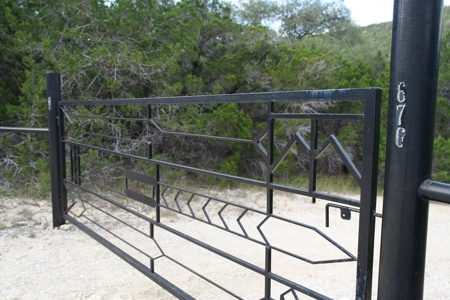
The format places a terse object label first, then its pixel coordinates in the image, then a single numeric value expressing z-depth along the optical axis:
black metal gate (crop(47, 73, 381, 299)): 1.18
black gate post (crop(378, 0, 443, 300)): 0.97
